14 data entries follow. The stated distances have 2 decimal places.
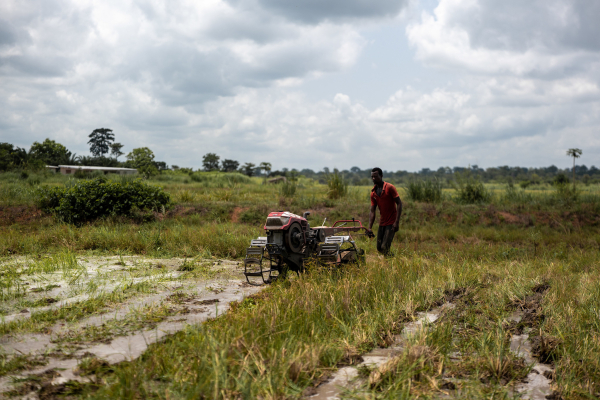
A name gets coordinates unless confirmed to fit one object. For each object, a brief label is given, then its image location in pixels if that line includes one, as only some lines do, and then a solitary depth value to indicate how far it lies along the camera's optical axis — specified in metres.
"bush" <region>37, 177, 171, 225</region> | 13.88
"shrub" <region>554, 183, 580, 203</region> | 17.75
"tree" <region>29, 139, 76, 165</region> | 63.31
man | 8.21
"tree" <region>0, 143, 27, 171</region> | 39.02
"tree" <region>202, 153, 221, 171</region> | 66.31
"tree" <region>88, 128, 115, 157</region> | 94.94
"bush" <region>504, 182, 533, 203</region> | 18.05
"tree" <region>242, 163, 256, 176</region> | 54.87
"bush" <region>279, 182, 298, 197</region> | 19.45
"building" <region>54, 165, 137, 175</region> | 53.31
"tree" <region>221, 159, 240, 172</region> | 67.41
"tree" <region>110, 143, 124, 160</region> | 84.96
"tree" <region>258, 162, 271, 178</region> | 47.31
